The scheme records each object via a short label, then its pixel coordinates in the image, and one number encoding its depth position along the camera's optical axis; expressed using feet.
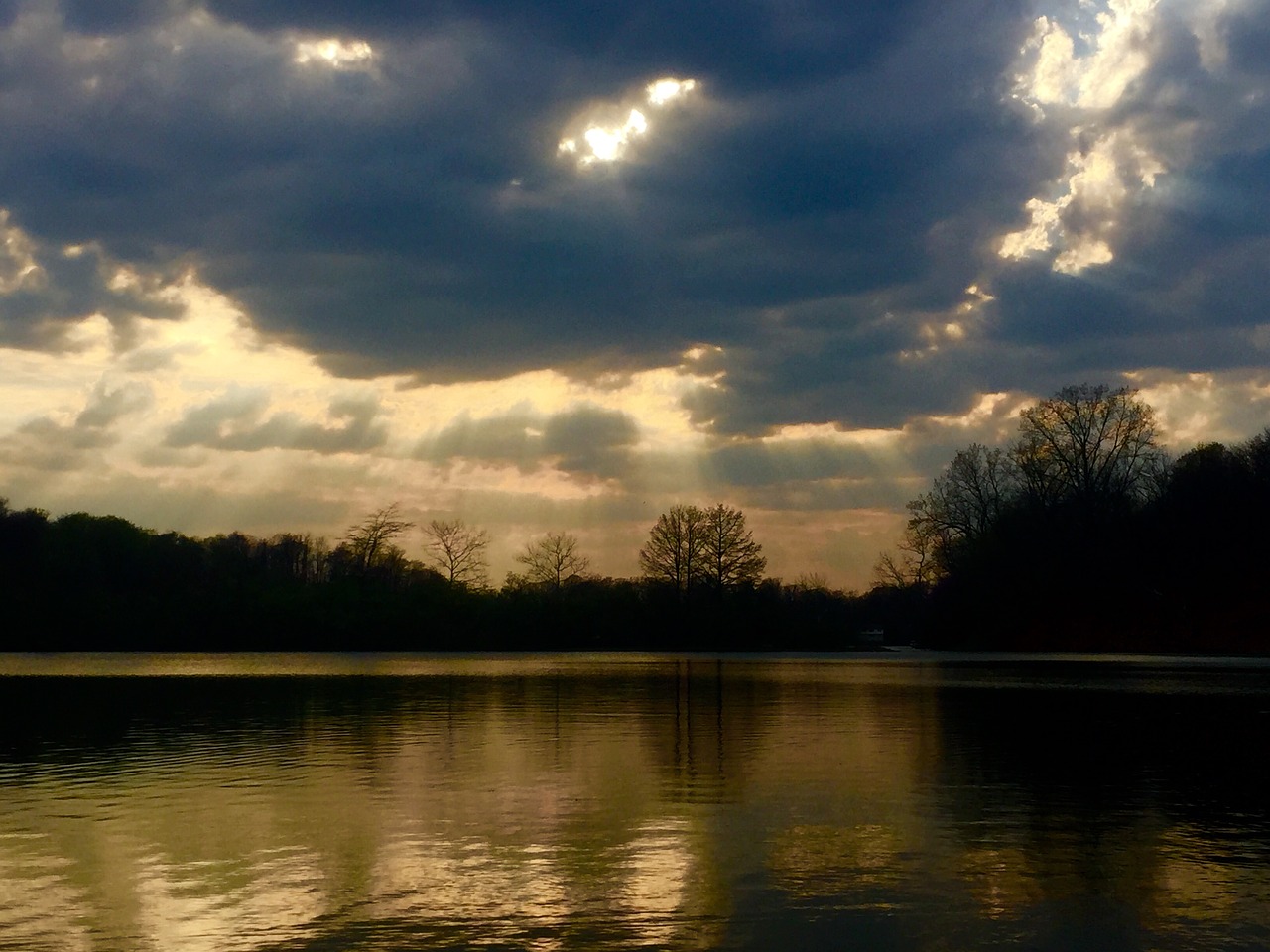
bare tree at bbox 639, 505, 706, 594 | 386.11
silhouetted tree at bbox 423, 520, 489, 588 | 419.95
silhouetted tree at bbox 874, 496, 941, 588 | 384.27
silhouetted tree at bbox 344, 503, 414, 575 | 430.61
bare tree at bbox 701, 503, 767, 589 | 381.60
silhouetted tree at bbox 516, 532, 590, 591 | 432.66
